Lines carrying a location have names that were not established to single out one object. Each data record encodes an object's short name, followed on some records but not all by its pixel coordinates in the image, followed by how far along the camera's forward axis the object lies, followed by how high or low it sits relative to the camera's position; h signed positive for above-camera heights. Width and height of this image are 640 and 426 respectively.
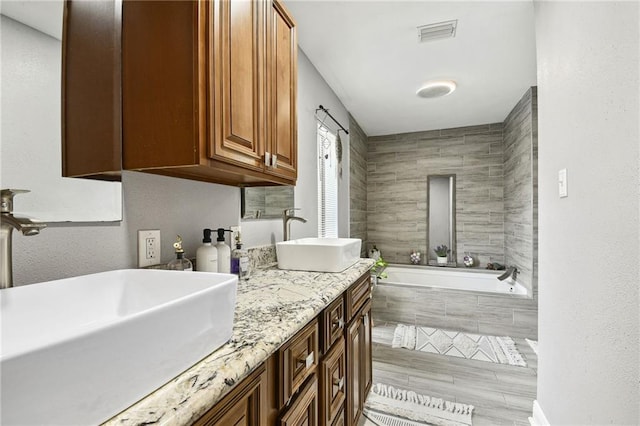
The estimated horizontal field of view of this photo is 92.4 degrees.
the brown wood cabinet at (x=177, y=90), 0.87 +0.37
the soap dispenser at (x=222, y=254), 1.24 -0.16
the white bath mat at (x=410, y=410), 1.80 -1.21
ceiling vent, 1.98 +1.23
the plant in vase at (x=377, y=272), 3.51 -0.67
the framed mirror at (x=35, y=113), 0.72 +0.26
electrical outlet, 1.03 -0.10
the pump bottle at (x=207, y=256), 1.16 -0.15
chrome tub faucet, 3.57 -0.69
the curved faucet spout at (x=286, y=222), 1.96 -0.04
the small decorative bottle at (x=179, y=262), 1.04 -0.16
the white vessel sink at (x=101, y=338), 0.33 -0.19
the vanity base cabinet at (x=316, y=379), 0.67 -0.50
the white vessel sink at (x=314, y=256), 1.51 -0.21
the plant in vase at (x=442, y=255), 4.33 -0.56
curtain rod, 2.57 +0.91
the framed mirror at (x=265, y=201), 1.63 +0.09
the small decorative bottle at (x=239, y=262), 1.35 -0.20
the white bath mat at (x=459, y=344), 2.58 -1.19
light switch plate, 1.32 +0.14
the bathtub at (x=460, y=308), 2.96 -0.96
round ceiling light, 2.84 +1.20
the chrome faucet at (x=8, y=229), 0.65 -0.03
